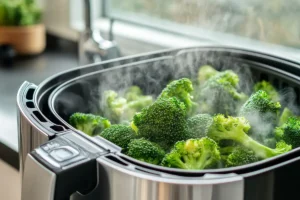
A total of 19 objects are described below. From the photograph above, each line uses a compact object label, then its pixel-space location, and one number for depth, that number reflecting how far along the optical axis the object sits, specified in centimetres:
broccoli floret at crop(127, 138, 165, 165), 71
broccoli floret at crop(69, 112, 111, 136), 80
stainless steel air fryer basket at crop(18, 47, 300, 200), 61
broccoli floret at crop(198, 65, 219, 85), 89
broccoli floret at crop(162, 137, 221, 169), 68
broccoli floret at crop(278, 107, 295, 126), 80
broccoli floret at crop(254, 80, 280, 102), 85
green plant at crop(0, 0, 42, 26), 142
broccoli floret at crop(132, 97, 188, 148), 74
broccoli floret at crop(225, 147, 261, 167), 70
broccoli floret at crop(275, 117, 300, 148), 75
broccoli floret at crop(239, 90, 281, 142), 77
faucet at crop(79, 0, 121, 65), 122
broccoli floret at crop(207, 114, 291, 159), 72
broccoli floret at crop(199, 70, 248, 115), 84
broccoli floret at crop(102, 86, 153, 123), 85
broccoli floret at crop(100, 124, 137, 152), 75
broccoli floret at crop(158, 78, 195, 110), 81
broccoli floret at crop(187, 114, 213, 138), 75
